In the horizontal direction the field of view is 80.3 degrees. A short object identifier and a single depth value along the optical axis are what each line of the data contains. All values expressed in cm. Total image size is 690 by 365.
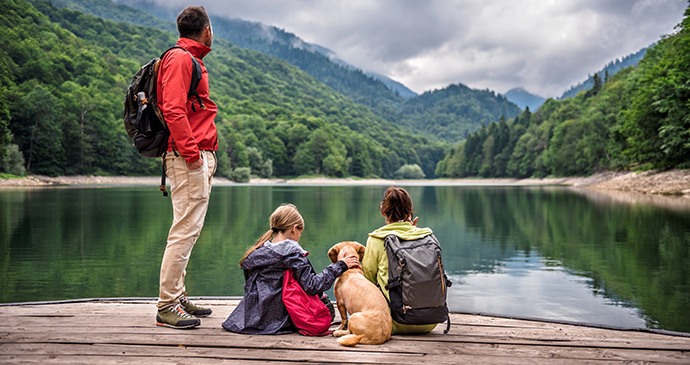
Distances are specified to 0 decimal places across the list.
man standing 375
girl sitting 374
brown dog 347
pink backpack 374
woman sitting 382
